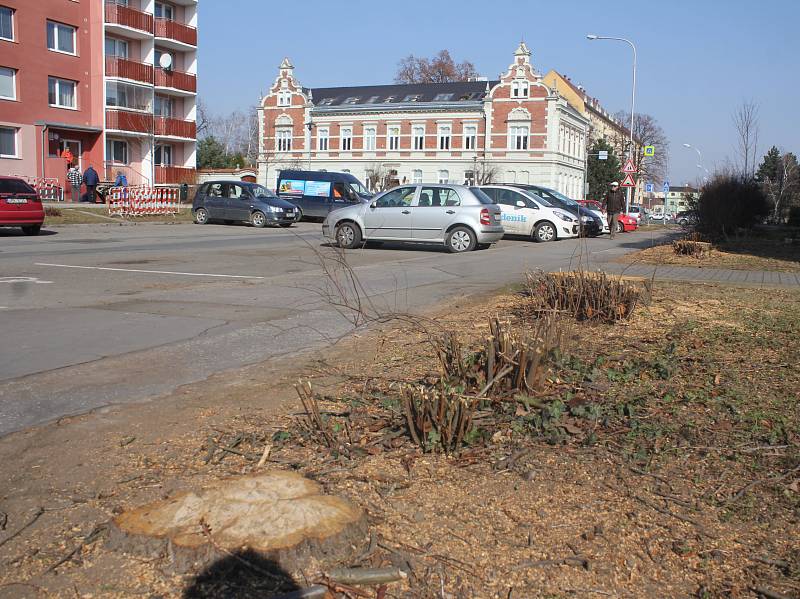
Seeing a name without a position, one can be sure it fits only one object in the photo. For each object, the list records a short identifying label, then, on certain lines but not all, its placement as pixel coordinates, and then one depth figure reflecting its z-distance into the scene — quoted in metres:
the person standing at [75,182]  40.38
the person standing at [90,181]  38.75
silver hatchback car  19.80
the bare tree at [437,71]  94.25
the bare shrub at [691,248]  17.39
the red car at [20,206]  22.22
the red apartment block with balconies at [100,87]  39.50
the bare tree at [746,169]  31.11
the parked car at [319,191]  36.12
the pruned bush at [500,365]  5.05
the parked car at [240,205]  31.03
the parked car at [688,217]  26.54
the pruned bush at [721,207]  24.86
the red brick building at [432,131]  74.69
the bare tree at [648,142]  91.62
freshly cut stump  3.01
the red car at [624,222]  36.69
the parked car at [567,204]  29.16
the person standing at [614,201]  31.22
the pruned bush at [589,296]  7.97
